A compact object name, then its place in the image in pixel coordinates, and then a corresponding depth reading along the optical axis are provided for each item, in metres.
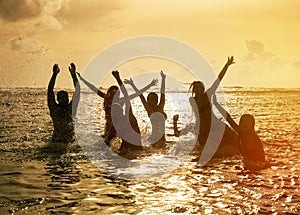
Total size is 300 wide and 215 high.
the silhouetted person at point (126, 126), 14.40
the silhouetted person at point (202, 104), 14.41
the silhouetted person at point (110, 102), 15.02
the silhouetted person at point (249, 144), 12.16
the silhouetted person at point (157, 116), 17.08
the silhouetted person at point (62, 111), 15.70
